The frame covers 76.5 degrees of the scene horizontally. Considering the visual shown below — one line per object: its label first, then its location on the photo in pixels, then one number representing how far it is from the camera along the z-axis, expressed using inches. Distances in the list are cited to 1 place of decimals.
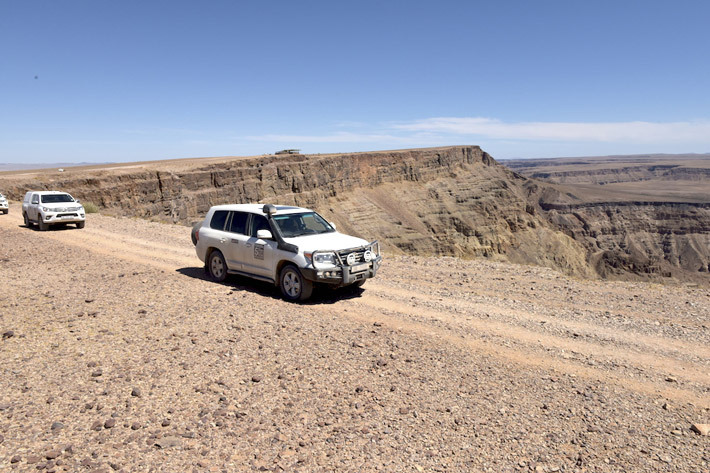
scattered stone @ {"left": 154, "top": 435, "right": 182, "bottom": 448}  177.3
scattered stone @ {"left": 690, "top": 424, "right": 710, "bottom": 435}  189.7
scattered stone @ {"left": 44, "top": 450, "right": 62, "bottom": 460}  167.0
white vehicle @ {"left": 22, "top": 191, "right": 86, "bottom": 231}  747.4
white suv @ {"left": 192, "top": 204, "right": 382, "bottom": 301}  348.2
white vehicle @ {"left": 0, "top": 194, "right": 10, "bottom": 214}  994.4
